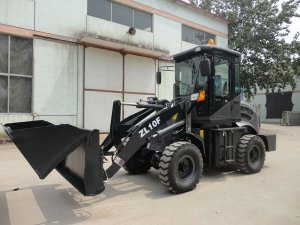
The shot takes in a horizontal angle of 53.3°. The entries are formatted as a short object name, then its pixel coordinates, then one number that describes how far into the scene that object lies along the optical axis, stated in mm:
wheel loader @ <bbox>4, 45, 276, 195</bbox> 4168
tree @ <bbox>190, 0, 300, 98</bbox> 20234
